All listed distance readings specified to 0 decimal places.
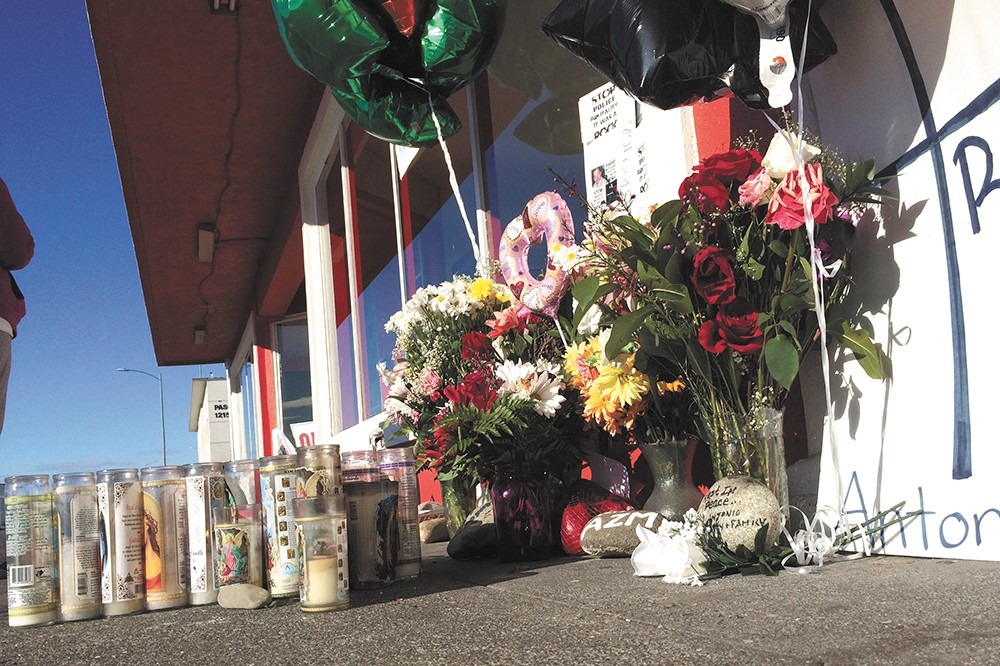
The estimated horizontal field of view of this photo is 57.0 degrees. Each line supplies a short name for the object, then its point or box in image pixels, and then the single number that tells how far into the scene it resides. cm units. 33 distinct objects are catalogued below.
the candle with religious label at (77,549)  173
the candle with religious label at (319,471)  176
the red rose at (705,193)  179
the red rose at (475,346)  244
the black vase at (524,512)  226
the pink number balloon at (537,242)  236
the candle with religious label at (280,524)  176
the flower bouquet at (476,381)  218
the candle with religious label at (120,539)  175
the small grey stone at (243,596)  173
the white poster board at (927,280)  159
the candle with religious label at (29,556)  171
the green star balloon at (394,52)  245
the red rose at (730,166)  183
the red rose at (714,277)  173
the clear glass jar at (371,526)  191
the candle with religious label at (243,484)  185
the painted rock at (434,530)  341
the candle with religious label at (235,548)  178
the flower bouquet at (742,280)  173
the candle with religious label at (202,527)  180
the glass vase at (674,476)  206
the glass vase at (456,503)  305
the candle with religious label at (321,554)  161
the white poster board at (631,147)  244
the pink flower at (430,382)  261
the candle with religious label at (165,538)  179
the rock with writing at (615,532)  204
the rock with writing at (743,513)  166
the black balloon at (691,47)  186
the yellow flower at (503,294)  267
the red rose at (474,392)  217
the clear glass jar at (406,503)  201
